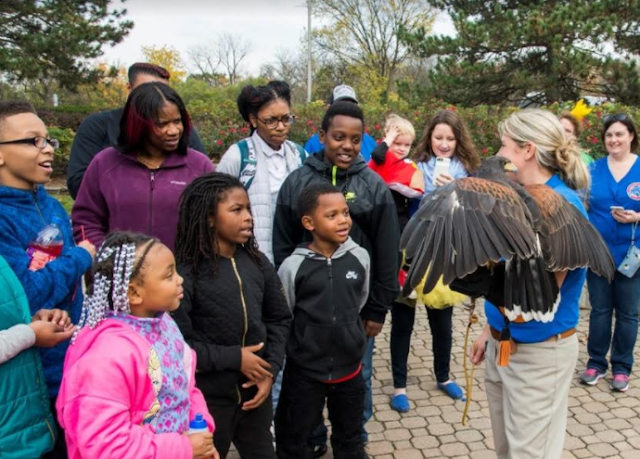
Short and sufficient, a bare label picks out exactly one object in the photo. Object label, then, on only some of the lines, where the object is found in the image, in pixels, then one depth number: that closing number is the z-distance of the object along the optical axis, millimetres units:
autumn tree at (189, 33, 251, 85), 49375
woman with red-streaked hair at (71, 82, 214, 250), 2807
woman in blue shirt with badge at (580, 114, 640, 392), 4602
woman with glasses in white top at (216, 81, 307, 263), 3408
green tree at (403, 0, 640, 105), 14617
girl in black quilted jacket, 2525
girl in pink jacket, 1735
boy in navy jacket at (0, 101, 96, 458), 2213
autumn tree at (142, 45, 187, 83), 40125
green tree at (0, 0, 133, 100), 15328
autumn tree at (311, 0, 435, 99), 33875
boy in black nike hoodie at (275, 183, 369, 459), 2959
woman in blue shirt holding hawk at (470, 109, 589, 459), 2488
